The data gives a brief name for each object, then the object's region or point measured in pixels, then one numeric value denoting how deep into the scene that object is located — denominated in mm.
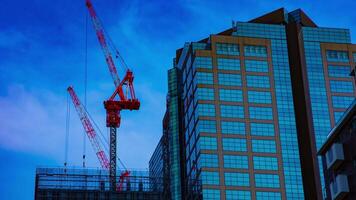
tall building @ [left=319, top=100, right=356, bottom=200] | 87875
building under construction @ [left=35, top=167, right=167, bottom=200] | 177875
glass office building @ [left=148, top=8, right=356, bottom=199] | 187625
